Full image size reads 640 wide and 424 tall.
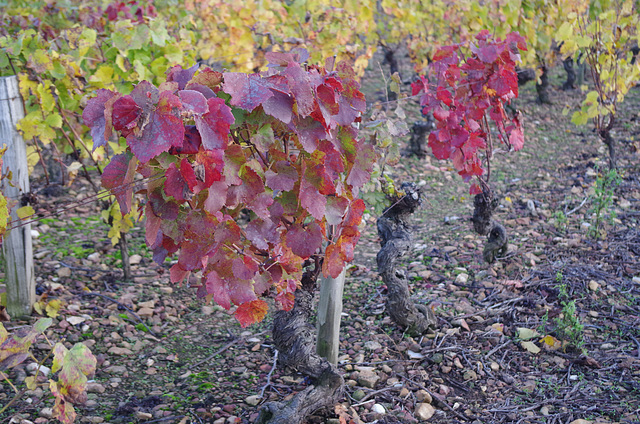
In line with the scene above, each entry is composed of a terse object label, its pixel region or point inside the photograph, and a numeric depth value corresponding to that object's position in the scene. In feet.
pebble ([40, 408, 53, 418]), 6.49
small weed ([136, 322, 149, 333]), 8.73
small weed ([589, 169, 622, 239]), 10.59
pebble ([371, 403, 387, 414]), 6.66
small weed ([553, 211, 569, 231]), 11.28
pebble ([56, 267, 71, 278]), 10.07
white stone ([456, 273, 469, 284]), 9.84
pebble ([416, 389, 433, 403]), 6.84
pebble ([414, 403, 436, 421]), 6.57
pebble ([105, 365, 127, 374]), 7.60
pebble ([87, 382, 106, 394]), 7.11
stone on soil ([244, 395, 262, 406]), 6.86
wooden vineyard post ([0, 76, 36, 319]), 8.17
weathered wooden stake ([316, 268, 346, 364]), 6.89
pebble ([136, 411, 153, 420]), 6.57
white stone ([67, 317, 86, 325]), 8.54
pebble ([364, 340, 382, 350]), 7.98
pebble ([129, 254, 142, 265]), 11.03
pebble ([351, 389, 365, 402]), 6.90
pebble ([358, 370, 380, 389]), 7.11
